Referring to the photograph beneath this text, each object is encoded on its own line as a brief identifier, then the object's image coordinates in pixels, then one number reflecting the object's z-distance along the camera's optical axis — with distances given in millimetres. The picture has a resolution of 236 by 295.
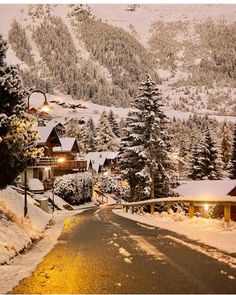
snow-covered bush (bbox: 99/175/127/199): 101875
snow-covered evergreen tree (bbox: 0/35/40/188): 15633
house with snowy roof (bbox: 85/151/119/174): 114500
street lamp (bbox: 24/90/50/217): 22236
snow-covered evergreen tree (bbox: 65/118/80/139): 153400
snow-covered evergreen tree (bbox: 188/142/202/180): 73762
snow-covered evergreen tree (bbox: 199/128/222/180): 71812
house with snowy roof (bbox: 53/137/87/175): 78750
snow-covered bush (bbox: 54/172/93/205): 70562
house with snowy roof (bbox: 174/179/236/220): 49100
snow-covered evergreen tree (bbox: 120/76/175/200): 43094
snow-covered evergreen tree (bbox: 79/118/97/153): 140750
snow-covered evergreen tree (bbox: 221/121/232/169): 117000
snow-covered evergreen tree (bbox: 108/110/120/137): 176125
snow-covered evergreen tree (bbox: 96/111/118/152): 133625
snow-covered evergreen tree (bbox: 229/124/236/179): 79844
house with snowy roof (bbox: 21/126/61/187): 68188
